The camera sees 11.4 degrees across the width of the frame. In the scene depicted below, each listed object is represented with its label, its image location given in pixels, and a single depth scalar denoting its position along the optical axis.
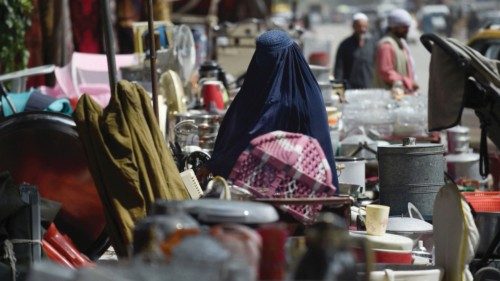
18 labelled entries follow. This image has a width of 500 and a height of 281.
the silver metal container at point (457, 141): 21.88
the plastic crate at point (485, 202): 15.51
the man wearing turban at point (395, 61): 27.69
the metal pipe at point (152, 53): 16.34
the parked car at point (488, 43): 27.50
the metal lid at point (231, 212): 8.83
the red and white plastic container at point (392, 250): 12.17
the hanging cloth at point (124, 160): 12.34
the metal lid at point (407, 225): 13.54
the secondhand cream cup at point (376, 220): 12.48
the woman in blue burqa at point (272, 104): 13.67
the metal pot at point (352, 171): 16.53
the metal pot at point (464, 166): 21.28
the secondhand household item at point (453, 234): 11.22
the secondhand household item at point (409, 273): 11.09
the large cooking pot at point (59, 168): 14.54
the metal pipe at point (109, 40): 15.67
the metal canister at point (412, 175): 15.19
